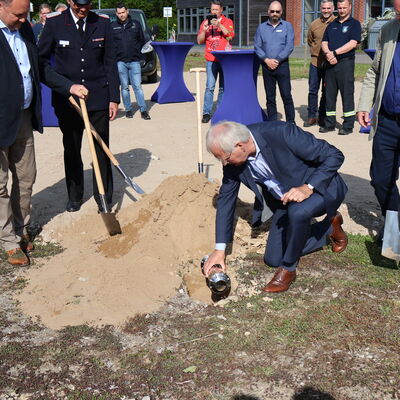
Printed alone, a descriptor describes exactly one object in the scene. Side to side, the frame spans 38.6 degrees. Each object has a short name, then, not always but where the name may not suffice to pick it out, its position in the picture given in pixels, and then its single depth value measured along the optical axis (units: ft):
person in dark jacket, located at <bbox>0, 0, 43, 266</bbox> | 13.80
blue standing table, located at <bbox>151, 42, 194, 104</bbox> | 39.27
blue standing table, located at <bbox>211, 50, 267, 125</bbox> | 29.32
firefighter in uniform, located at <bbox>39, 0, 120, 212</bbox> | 16.53
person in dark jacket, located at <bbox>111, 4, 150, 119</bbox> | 33.09
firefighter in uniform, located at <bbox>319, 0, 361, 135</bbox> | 28.27
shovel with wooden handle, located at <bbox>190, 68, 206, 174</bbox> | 19.09
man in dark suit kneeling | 12.83
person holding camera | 31.91
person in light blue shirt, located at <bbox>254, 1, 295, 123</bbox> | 28.22
